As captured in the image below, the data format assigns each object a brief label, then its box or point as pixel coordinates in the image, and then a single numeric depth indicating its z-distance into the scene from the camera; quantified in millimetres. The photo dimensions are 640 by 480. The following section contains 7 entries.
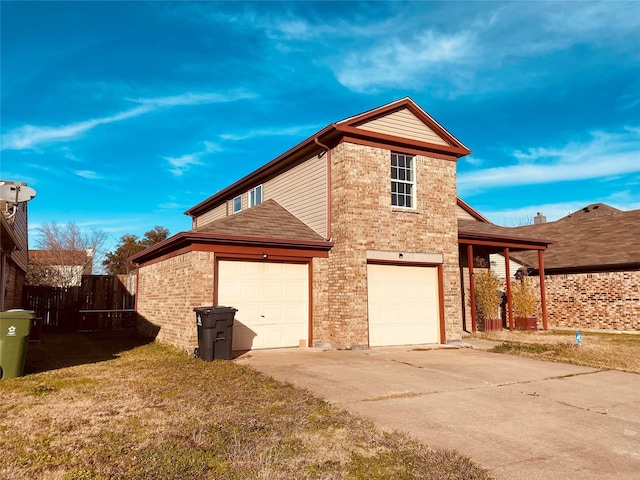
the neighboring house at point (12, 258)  12039
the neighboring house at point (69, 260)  35125
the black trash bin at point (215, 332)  9758
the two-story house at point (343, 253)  11602
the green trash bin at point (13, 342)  7914
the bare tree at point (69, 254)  35969
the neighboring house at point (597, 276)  18484
